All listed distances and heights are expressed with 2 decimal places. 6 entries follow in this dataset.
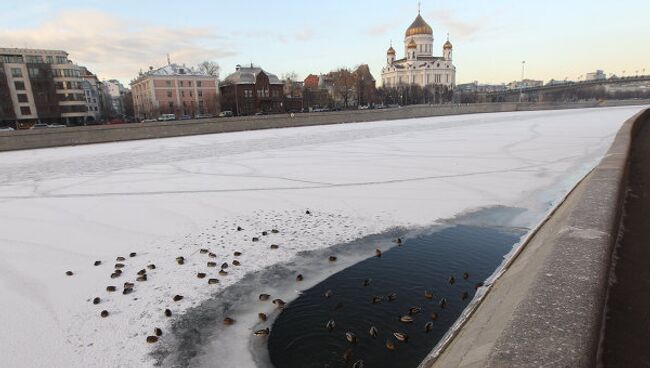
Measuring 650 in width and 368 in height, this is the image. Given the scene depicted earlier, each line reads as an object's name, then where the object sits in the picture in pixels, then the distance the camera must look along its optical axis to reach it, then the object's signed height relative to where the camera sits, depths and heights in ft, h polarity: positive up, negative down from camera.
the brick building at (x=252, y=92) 226.99 +7.68
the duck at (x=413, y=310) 14.14 -7.65
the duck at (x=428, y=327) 13.02 -7.63
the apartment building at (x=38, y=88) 193.26 +13.54
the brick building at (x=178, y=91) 224.94 +10.02
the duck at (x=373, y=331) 12.88 -7.60
